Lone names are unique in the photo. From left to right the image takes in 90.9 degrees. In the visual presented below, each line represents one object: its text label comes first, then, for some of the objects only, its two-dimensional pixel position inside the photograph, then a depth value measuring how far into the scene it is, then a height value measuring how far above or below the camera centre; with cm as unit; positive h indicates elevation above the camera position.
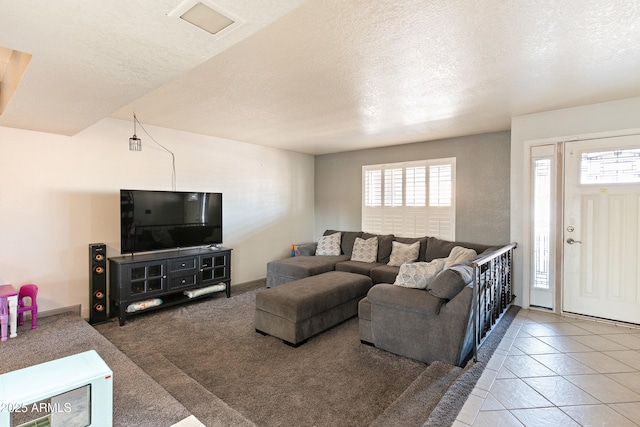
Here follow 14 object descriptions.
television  381 -10
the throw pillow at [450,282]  258 -58
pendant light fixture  379 +82
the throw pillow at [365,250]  539 -65
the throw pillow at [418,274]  289 -57
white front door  324 -17
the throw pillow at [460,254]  397 -55
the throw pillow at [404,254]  499 -66
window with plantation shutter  512 +25
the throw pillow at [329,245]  587 -62
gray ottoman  314 -101
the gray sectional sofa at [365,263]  473 -83
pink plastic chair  318 -95
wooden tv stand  366 -82
